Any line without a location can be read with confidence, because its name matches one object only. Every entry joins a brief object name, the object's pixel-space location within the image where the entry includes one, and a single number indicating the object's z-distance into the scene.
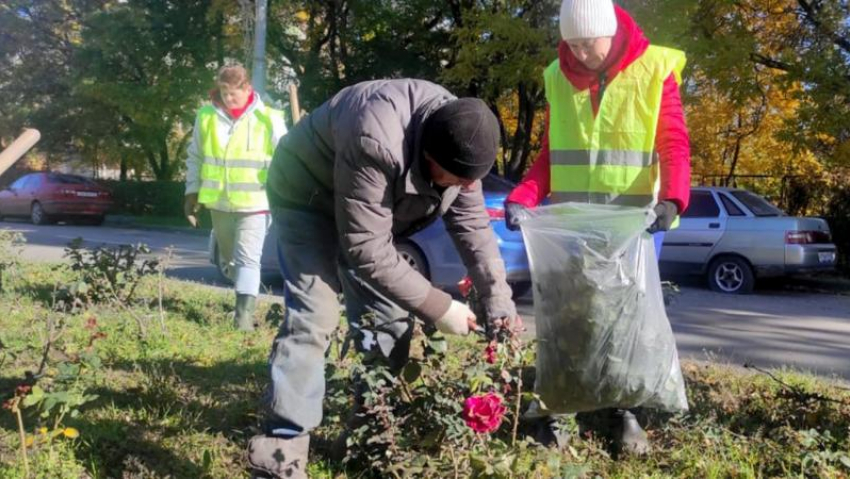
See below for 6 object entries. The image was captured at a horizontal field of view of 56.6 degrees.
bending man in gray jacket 2.28
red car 21.50
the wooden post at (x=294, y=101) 6.05
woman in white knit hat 2.95
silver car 10.01
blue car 7.48
